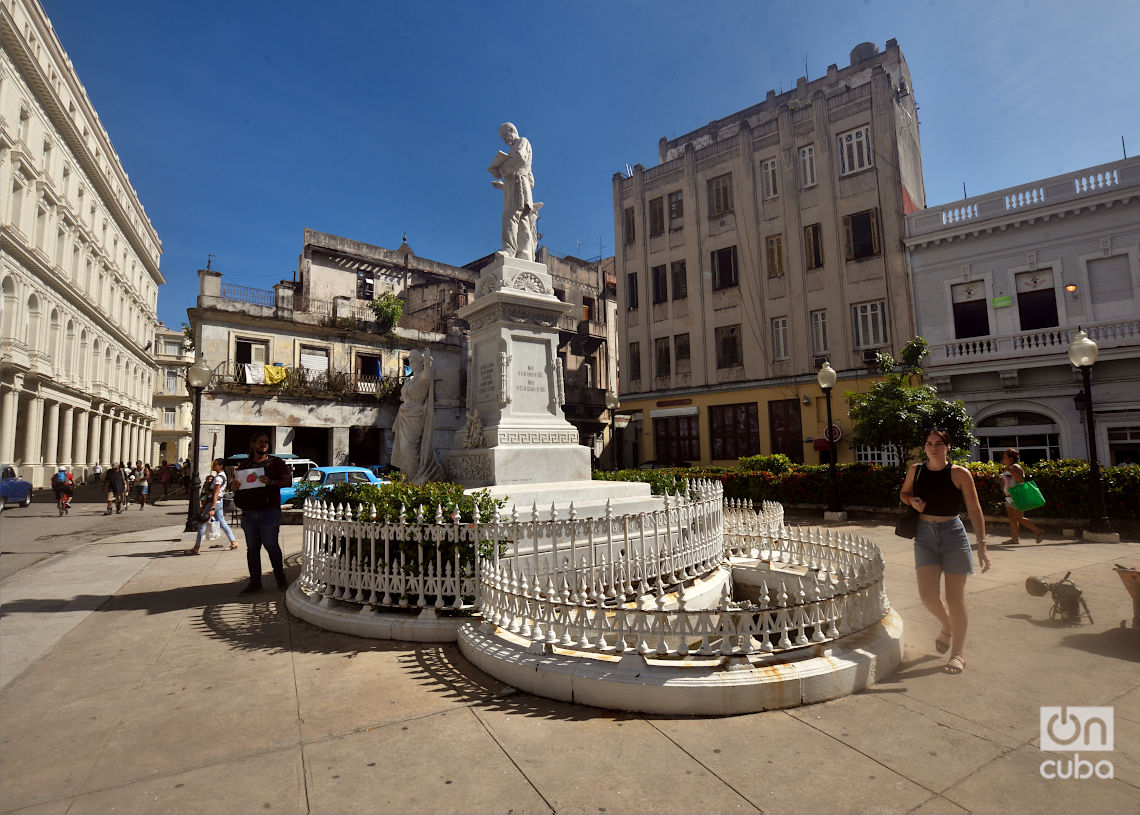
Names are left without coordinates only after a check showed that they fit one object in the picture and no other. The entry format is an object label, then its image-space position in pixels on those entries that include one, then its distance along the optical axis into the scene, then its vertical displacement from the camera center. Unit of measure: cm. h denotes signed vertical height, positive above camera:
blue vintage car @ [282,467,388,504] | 1736 -48
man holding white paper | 666 -46
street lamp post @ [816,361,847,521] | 1367 -80
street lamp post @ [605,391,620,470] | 3099 +224
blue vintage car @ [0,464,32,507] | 1941 -66
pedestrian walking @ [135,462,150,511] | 2090 -89
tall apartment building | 2194 +799
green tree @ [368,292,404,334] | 2922 +762
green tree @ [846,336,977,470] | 1402 +64
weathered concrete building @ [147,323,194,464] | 5547 +550
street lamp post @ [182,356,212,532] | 1233 +129
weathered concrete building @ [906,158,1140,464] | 1706 +442
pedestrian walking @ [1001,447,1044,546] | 959 -78
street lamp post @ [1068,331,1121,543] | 1027 -89
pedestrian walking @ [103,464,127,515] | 1912 -67
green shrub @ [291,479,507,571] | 536 -47
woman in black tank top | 416 -71
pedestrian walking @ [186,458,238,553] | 1039 -75
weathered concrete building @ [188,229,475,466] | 2466 +487
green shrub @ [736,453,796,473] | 1828 -54
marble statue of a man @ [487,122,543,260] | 971 +451
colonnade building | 2500 +1115
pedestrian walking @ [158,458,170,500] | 2599 -71
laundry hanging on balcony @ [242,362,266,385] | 2461 +391
